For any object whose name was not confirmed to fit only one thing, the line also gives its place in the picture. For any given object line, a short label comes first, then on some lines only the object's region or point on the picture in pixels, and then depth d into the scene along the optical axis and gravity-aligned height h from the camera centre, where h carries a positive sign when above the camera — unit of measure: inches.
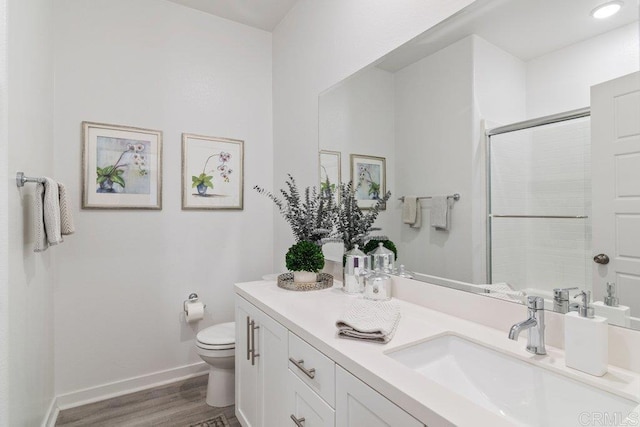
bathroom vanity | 28.4 -16.5
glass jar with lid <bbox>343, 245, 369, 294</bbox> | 62.6 -10.4
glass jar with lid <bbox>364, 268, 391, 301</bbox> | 57.6 -12.8
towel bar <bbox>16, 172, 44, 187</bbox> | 50.4 +6.2
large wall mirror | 34.0 +8.7
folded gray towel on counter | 39.6 -13.7
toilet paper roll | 91.2 -26.8
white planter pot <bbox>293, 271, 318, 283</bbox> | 67.7 -12.5
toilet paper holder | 95.1 -24.3
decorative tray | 66.6 -14.1
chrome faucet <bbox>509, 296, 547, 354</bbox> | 35.1 -12.0
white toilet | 79.0 -35.9
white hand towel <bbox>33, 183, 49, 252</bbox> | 56.3 -0.3
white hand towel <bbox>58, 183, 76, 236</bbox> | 66.5 +0.9
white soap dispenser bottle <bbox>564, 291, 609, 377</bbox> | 30.6 -12.1
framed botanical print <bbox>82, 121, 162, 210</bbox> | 84.5 +13.7
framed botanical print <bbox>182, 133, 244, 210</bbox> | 97.2 +13.9
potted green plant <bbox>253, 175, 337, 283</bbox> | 67.6 -3.0
